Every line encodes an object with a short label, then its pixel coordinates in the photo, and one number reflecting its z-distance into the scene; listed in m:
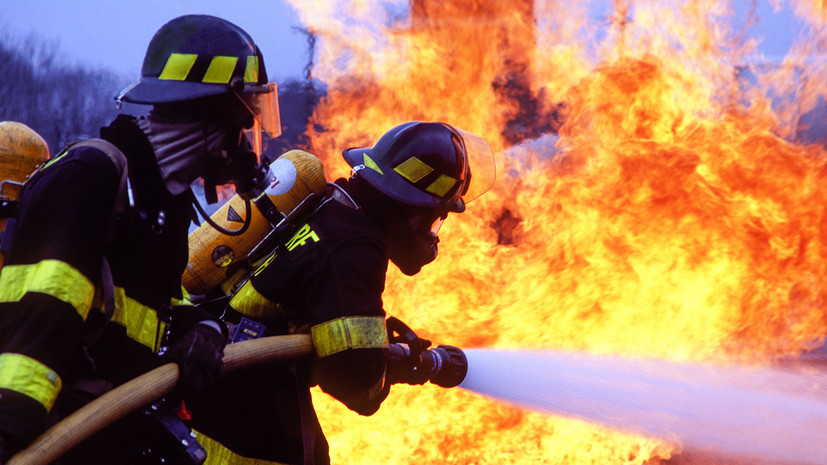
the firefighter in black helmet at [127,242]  5.27
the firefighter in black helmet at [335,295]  5.86
